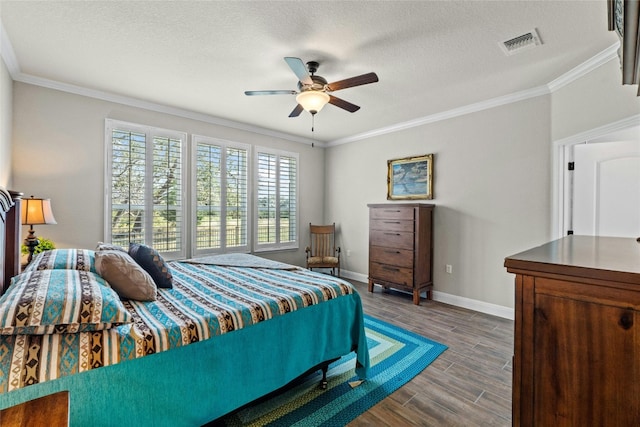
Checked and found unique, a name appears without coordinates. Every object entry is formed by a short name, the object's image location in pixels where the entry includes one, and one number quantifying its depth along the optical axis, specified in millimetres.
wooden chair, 5378
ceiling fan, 2379
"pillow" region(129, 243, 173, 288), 2138
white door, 2551
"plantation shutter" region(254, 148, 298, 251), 4922
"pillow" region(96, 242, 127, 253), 2133
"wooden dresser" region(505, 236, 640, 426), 713
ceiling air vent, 2258
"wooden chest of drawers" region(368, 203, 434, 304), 3941
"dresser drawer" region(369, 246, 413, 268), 4008
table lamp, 2554
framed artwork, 4242
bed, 1121
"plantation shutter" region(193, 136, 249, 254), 4234
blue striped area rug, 1834
